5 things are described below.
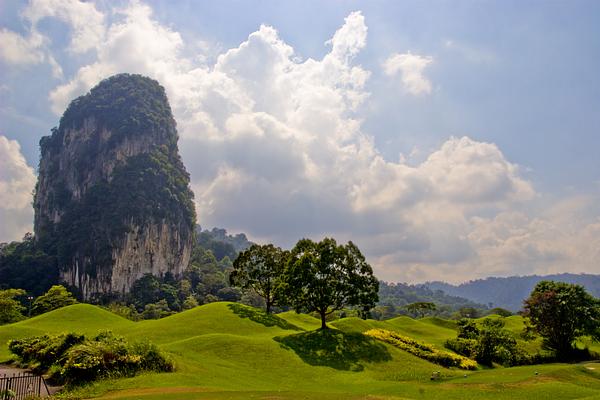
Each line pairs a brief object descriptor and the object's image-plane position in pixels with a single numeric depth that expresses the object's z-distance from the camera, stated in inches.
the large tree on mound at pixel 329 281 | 1882.4
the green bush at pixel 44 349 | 1242.0
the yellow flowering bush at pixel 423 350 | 1742.9
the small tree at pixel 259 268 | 2504.9
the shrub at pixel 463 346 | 2054.1
